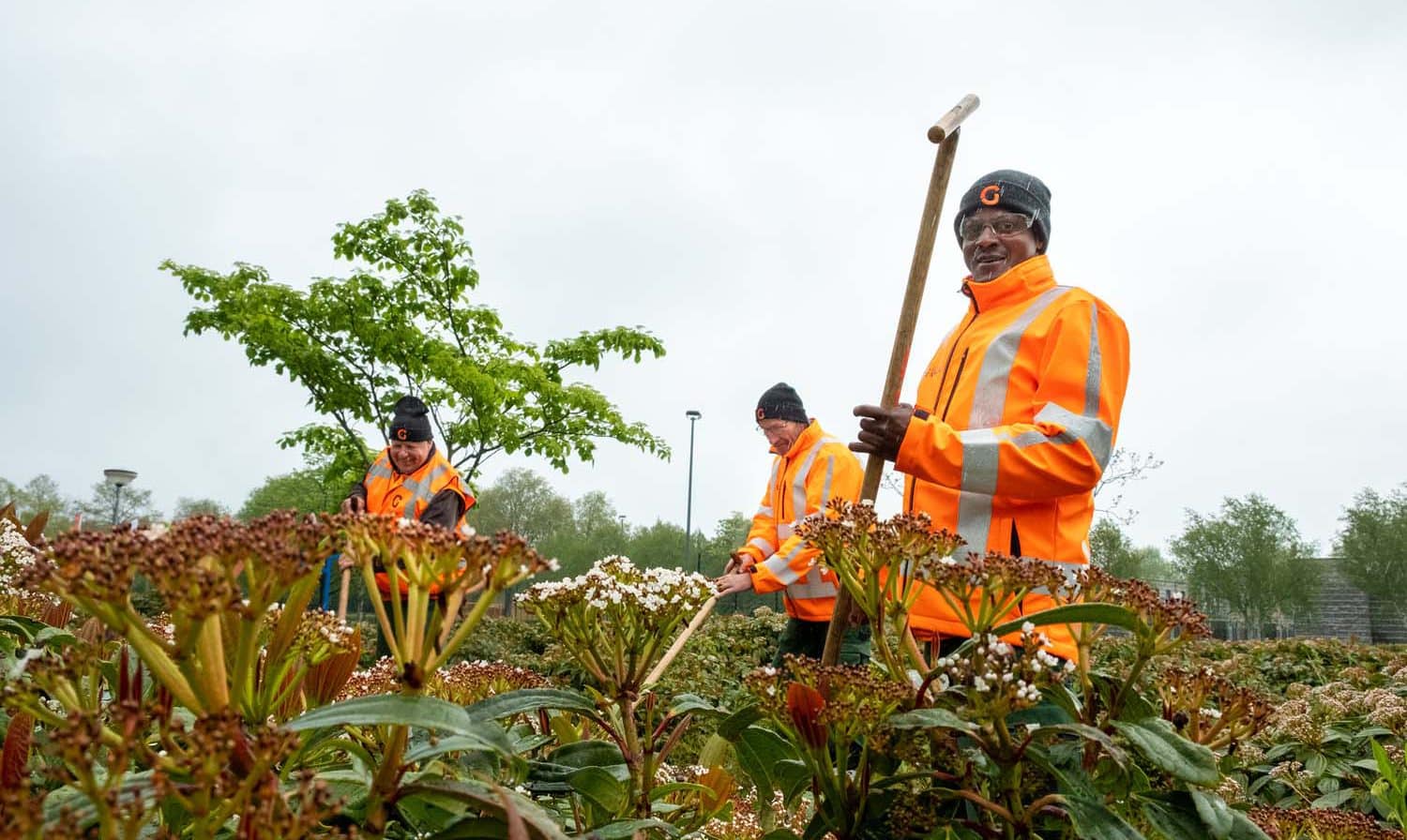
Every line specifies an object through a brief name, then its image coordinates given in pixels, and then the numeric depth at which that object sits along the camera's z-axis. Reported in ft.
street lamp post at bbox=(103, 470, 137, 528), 60.08
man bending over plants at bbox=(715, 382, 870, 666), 18.52
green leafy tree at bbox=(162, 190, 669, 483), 45.16
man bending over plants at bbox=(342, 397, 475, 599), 26.12
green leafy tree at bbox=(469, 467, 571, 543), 176.86
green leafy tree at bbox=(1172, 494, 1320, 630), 150.51
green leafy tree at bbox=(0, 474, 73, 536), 153.28
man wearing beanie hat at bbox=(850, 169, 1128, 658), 7.13
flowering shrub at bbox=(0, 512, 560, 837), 2.58
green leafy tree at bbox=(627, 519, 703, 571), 146.82
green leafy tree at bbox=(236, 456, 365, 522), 48.26
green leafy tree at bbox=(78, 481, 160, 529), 145.18
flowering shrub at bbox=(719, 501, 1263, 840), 4.24
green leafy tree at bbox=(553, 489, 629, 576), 147.61
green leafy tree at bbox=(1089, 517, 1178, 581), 99.57
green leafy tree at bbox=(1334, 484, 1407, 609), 142.20
